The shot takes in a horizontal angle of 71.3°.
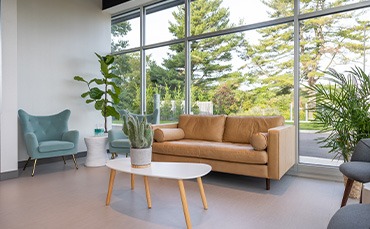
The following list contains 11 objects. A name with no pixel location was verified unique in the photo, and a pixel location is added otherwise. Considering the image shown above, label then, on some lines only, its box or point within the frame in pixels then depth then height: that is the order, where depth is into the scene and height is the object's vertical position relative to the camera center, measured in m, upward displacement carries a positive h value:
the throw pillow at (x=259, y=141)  2.96 -0.35
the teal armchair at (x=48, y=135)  3.76 -0.38
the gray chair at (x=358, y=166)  2.06 -0.47
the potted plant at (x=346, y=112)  2.71 -0.02
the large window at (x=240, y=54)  3.54 +0.93
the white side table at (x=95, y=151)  4.40 -0.69
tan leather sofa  2.97 -0.45
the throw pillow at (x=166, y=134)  3.80 -0.35
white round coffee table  2.04 -0.52
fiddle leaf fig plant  4.85 +0.35
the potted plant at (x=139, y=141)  2.41 -0.28
